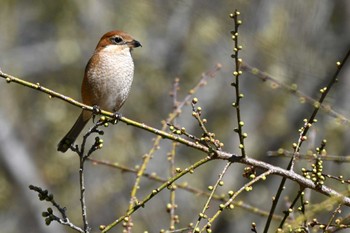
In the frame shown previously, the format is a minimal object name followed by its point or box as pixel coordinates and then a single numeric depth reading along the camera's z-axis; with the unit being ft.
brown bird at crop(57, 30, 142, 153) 30.50
